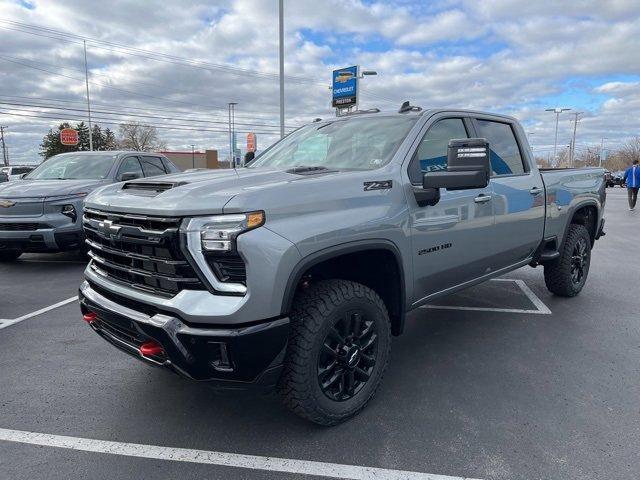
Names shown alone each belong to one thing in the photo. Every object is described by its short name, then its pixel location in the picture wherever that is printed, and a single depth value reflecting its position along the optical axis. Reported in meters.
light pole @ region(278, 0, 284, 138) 17.27
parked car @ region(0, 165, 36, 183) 31.97
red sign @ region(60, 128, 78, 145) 58.49
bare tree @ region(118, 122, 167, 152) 80.00
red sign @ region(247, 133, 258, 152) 47.31
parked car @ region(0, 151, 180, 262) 6.69
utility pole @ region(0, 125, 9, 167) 86.09
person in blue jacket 17.02
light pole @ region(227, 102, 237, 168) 61.82
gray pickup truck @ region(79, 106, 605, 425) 2.35
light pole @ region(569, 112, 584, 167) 62.91
